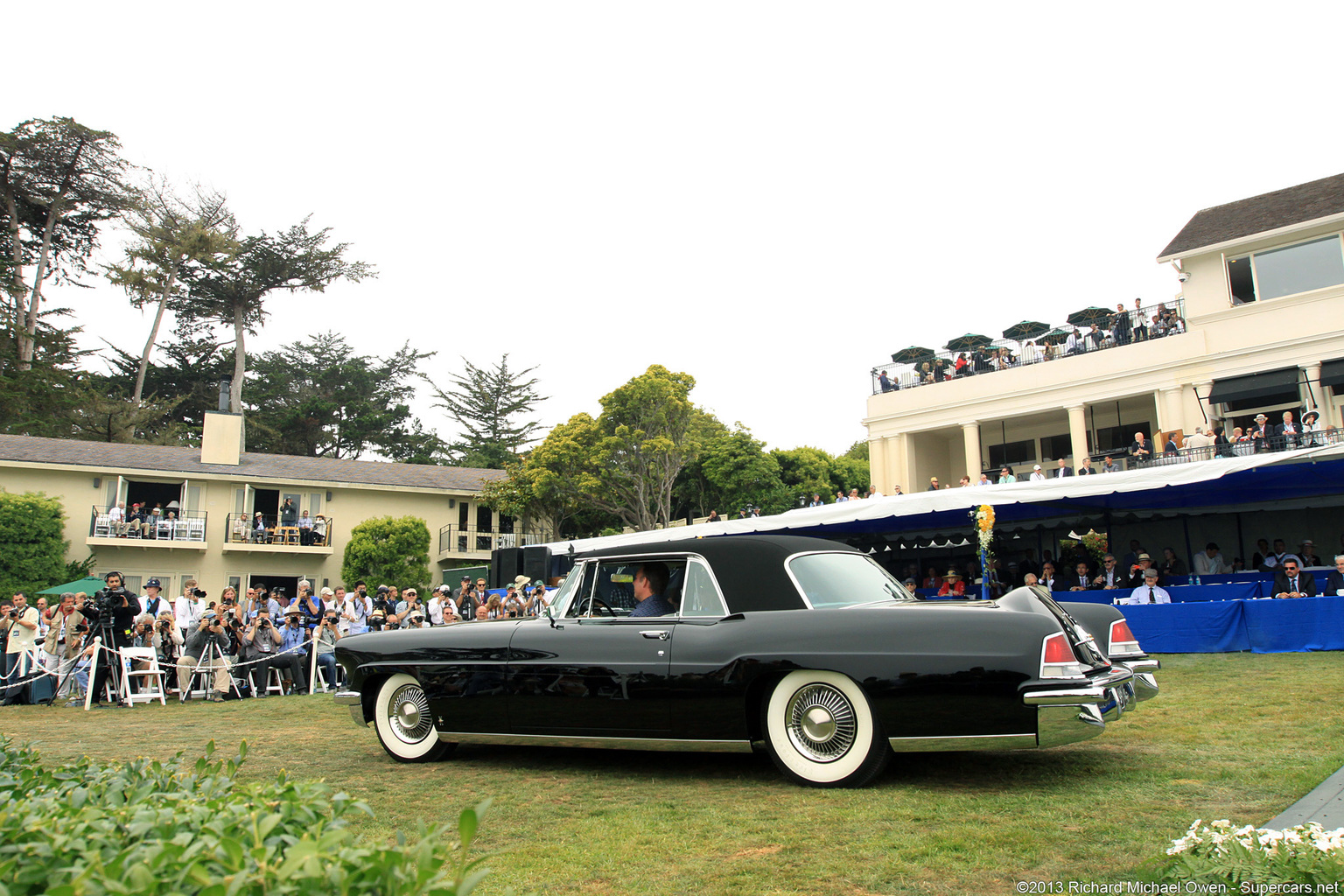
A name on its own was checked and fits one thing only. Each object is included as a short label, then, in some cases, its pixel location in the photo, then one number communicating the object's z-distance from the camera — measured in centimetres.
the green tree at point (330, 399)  5206
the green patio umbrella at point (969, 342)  3256
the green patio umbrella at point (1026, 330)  3100
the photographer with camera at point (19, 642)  1352
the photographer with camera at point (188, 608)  1602
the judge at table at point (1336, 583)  1391
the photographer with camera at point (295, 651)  1420
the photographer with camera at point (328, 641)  1455
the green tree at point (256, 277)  4841
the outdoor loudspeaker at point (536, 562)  2134
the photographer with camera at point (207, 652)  1352
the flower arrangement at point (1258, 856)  289
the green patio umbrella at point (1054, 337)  3006
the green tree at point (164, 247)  4562
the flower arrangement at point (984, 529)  1405
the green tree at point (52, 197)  4222
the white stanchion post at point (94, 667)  1244
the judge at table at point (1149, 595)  1472
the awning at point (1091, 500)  1482
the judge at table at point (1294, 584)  1435
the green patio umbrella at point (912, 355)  3409
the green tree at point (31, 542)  2908
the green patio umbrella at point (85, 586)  2364
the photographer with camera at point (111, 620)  1307
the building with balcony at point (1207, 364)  2542
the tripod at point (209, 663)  1338
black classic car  496
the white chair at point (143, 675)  1268
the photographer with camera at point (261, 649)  1397
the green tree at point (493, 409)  5631
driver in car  625
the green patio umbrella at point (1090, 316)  2964
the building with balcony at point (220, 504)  3219
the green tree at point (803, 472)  4962
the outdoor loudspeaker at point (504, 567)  2273
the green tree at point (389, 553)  3491
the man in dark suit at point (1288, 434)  2116
